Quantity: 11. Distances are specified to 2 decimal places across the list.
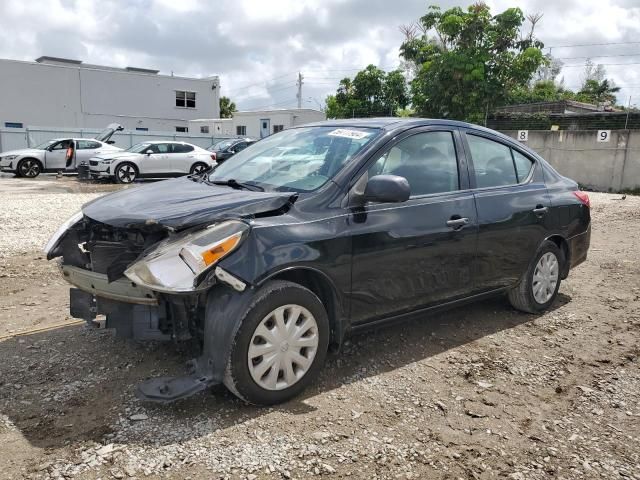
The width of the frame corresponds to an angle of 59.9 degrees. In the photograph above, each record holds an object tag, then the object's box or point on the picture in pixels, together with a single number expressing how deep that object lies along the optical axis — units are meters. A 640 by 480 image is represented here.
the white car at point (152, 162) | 18.16
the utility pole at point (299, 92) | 62.44
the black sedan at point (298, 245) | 3.06
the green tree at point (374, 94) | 33.12
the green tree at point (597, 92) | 42.72
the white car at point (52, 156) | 19.48
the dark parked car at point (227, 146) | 23.97
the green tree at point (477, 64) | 21.33
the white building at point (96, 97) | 33.50
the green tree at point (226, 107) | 61.36
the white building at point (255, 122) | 35.69
